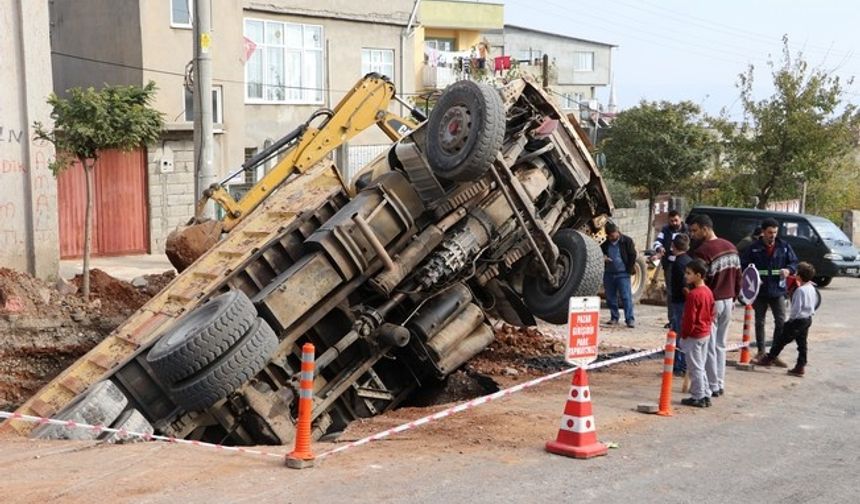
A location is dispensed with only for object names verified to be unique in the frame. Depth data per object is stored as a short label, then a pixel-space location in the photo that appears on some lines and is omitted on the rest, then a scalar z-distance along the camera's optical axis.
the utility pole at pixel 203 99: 14.00
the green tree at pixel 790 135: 25.20
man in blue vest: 11.56
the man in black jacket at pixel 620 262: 14.94
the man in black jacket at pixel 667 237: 12.72
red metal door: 19.97
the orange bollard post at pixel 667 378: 8.80
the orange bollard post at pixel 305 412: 6.93
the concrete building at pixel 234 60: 21.82
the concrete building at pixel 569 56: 62.91
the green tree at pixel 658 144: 24.92
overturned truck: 8.20
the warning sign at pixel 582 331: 7.58
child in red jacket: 9.23
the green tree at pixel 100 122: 13.62
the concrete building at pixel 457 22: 46.28
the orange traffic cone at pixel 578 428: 7.45
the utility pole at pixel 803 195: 27.97
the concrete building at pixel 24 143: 14.71
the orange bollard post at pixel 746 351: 11.59
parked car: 21.66
